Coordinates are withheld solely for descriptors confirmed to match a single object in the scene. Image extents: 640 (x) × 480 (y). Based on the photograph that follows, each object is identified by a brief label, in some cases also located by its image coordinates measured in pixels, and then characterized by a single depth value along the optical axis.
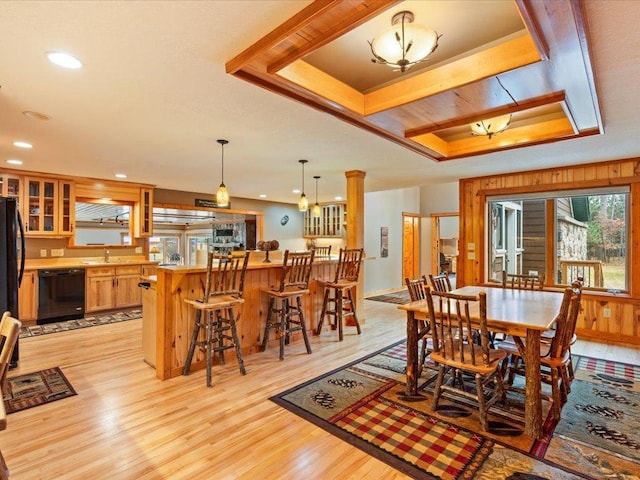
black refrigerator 3.17
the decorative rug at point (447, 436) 1.92
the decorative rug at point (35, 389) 2.63
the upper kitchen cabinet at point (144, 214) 6.14
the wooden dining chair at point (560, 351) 2.40
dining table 2.24
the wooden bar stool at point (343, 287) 4.38
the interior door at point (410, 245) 8.93
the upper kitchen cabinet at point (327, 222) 8.31
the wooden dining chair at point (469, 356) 2.24
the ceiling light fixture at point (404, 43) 1.71
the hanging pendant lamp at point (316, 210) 5.34
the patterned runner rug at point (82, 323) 4.62
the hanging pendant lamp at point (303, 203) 4.86
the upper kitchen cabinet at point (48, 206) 5.14
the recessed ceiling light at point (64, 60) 1.83
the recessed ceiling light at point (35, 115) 2.68
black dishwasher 5.00
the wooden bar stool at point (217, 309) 3.07
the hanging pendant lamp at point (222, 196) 3.73
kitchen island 3.15
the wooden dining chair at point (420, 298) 3.04
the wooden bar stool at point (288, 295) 3.72
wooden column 4.88
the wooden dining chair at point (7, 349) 1.31
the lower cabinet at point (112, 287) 5.45
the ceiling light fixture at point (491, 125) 2.91
